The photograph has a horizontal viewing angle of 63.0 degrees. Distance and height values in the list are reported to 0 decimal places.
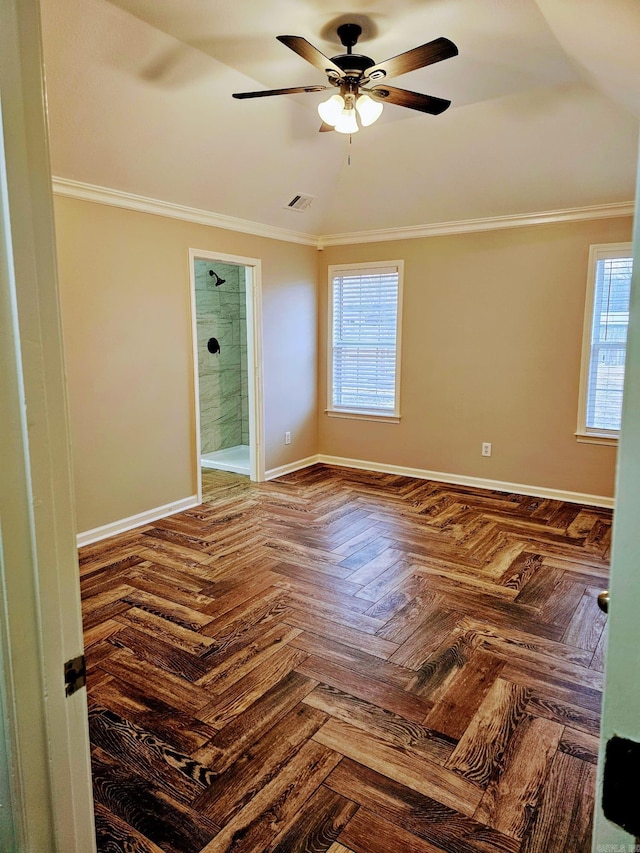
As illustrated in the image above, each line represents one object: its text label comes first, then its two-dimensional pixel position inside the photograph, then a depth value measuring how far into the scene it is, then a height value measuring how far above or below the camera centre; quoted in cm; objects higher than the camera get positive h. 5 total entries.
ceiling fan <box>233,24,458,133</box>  230 +128
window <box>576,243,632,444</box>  428 +3
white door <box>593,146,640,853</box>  45 -23
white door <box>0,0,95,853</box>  64 -21
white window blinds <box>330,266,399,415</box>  546 +9
